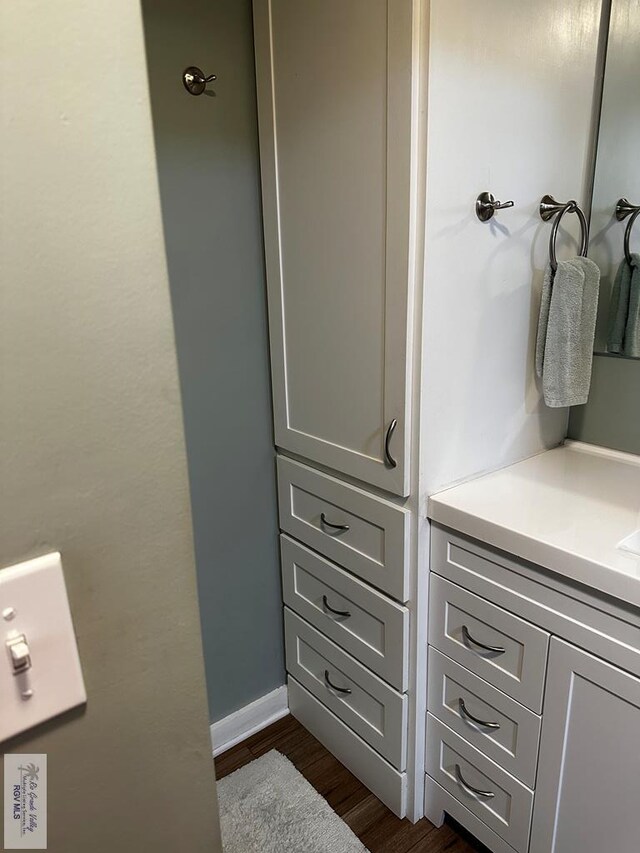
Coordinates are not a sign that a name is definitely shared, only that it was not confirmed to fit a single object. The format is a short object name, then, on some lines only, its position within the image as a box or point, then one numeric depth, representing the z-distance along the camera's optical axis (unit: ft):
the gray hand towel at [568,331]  4.20
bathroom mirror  4.21
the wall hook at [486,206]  3.83
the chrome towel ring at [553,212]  4.22
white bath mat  4.74
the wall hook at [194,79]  4.20
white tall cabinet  3.55
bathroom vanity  3.26
